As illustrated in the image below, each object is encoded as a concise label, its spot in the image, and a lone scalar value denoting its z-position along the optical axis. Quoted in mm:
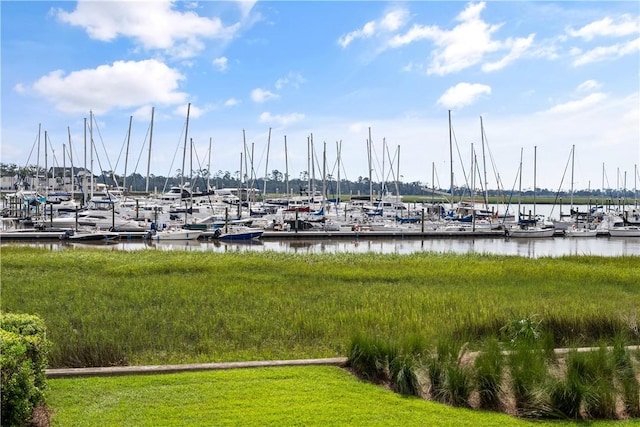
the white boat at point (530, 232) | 56562
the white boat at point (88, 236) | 46431
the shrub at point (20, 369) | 6020
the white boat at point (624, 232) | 59406
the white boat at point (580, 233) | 59719
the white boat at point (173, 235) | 47438
